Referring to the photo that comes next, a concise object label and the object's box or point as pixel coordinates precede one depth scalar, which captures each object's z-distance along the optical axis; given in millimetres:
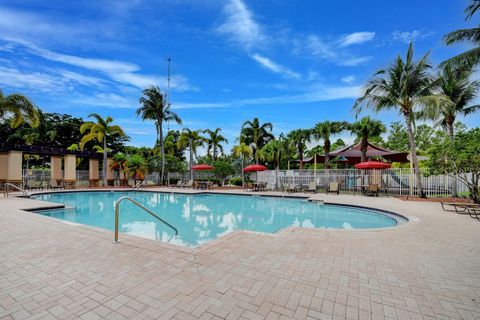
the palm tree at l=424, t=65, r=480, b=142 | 13992
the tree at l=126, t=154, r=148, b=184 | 23438
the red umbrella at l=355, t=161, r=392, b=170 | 14621
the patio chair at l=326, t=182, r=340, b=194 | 16500
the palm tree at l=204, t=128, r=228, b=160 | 28844
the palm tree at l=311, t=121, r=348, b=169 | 19266
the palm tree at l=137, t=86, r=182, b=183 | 25734
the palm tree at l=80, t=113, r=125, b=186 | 22656
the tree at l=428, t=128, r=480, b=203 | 9812
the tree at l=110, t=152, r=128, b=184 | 24312
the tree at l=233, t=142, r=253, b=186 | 26688
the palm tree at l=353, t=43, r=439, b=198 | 13336
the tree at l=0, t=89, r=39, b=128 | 13672
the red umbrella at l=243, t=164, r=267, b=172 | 18750
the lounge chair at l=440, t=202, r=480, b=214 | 8257
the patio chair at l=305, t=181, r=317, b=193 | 17047
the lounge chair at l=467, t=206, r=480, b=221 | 7758
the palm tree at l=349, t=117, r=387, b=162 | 16844
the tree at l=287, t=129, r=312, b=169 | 23312
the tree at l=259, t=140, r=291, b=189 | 24052
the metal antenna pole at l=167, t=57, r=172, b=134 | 26625
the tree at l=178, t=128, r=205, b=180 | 25828
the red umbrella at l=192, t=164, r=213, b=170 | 21234
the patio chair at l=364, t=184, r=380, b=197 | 14816
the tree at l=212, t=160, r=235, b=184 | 24156
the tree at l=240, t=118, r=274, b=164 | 27047
